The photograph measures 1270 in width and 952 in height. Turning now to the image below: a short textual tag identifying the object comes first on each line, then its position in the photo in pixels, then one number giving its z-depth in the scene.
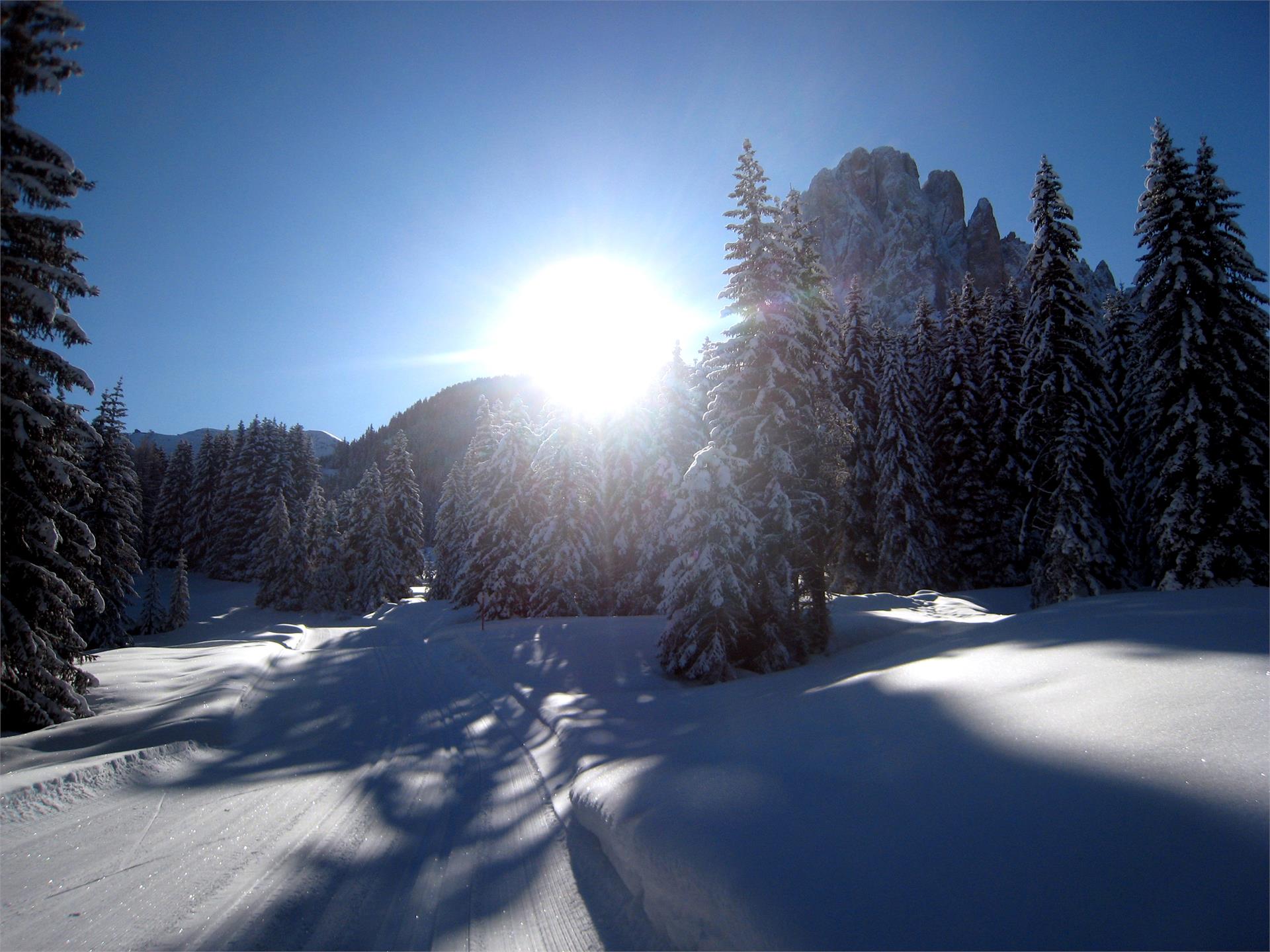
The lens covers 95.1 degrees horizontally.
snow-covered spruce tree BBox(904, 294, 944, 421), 32.16
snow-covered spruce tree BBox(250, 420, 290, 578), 56.06
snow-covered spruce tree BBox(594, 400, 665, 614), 28.42
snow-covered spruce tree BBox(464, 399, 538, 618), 28.66
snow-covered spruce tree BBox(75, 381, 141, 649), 24.75
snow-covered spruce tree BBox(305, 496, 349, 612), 44.41
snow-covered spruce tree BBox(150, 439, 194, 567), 58.38
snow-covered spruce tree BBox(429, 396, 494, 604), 36.59
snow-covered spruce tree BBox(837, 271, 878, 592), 31.02
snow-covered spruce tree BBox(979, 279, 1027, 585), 28.34
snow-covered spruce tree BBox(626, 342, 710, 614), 26.67
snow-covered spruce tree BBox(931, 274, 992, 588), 29.53
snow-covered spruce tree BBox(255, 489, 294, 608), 44.09
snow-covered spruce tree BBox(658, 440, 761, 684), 14.51
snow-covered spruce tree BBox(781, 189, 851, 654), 15.83
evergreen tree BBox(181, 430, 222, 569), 58.12
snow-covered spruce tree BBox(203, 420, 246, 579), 56.41
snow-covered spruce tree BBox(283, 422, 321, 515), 65.31
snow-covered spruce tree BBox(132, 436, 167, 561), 60.93
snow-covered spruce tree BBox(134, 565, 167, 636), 37.62
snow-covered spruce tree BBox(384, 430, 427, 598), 48.78
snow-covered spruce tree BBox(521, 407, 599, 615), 27.45
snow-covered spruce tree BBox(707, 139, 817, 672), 15.27
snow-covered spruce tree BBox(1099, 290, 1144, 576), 20.64
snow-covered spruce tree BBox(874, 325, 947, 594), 28.39
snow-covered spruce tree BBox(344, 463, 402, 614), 45.50
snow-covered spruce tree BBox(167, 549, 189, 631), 38.28
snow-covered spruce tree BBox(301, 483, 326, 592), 44.84
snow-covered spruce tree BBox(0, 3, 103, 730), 8.80
